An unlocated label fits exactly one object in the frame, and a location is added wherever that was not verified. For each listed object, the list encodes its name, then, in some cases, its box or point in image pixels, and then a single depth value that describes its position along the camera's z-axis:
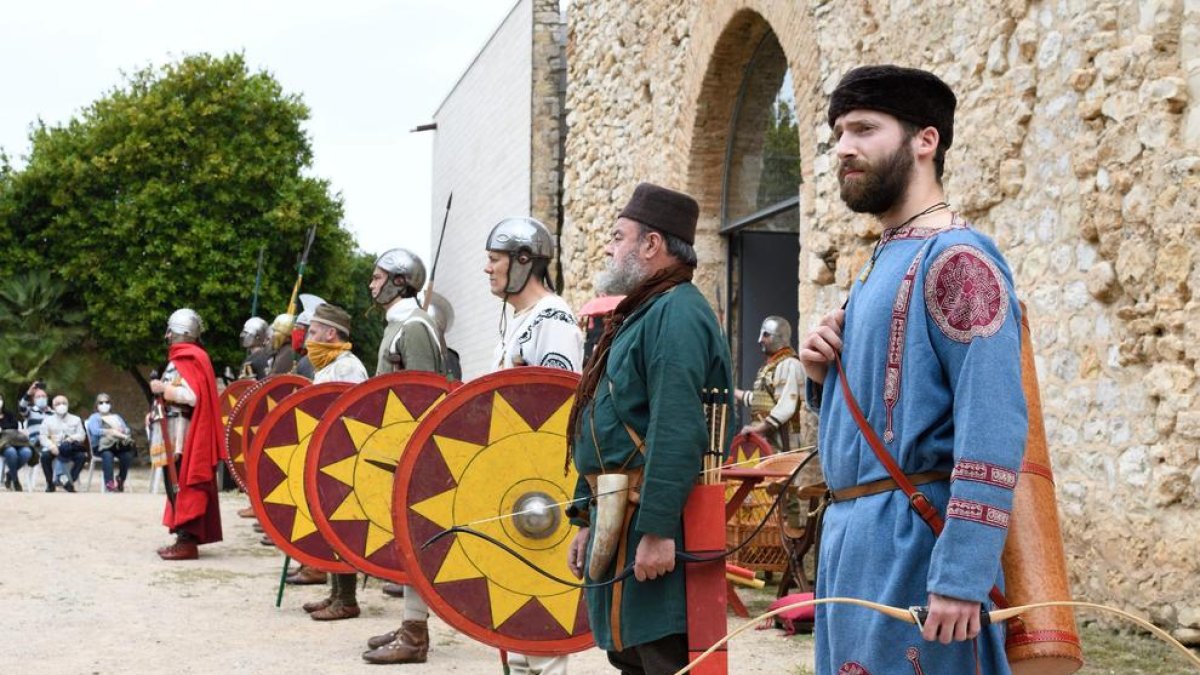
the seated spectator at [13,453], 17.75
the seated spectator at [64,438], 17.83
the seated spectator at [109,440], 18.52
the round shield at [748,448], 8.08
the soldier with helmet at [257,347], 13.76
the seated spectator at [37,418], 17.86
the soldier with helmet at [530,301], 4.52
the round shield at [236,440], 8.84
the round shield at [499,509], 4.09
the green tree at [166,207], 25.61
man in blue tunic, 2.07
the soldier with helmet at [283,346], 11.70
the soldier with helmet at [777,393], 8.34
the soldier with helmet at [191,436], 9.21
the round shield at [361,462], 5.72
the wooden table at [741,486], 6.20
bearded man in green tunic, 3.14
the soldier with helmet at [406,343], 5.62
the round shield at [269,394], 8.53
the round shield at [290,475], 6.40
